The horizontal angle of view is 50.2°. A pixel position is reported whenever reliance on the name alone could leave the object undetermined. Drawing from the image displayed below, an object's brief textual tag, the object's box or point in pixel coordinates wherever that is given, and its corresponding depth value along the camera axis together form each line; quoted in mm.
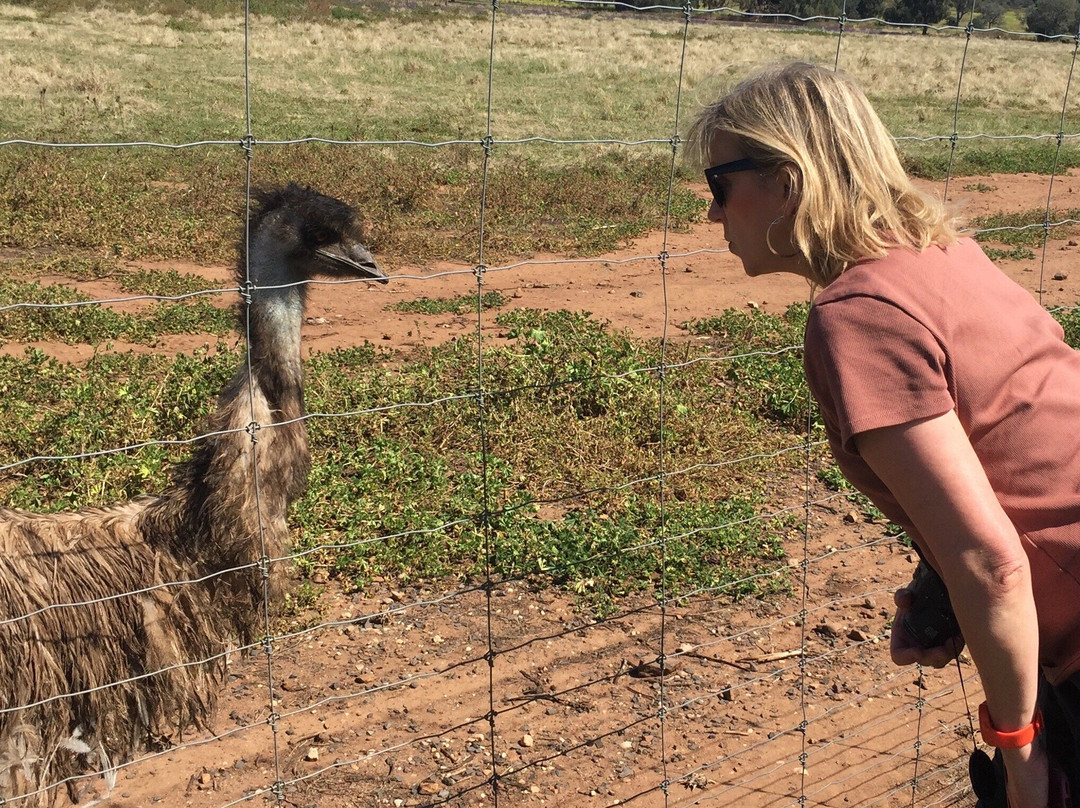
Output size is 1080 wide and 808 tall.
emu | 3303
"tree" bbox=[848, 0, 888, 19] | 28403
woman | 1740
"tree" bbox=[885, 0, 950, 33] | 15352
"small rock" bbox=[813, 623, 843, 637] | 4617
